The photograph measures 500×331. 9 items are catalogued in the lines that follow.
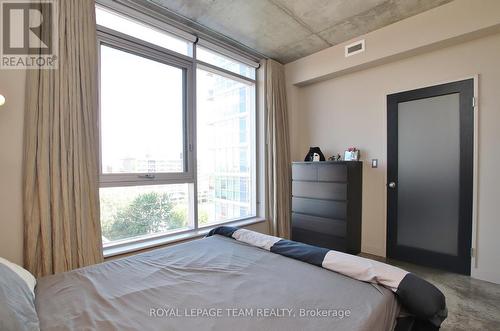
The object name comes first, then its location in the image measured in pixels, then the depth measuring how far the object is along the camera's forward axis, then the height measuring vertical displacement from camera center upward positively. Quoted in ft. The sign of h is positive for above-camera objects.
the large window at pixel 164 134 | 7.57 +1.02
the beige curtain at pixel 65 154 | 5.72 +0.20
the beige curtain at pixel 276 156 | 11.50 +0.23
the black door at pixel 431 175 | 8.25 -0.57
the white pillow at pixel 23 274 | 3.78 -1.80
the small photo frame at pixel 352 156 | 10.52 +0.19
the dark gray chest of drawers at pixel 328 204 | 9.63 -1.82
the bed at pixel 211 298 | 3.14 -2.08
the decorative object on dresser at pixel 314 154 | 11.29 +0.31
